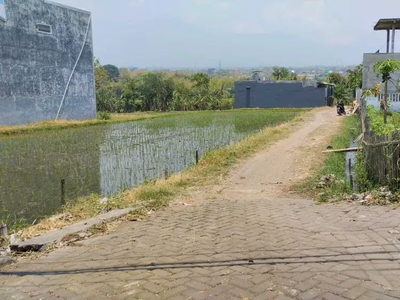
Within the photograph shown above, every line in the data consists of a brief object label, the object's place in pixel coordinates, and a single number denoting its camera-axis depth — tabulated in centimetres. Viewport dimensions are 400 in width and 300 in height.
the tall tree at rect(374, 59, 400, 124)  1435
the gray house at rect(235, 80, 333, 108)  4184
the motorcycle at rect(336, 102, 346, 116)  2769
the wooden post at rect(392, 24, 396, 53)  2434
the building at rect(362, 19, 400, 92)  2345
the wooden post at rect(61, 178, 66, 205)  682
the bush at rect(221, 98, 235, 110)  4509
